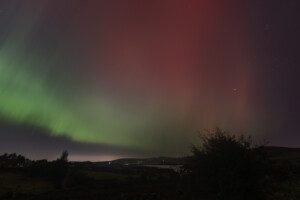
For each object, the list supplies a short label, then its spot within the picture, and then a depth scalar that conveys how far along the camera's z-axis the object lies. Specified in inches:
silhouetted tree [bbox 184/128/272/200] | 470.5
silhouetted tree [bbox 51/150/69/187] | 1694.5
